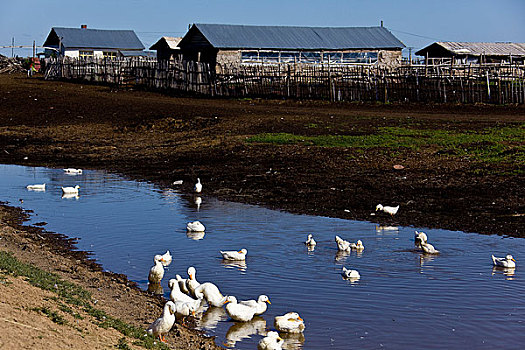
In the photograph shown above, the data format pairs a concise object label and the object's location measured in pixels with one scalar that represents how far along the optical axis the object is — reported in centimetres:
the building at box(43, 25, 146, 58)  8000
